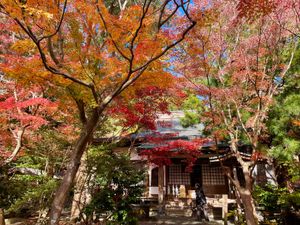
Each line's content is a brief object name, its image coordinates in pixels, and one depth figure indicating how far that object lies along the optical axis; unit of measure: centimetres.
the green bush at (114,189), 634
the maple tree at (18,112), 841
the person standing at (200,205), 941
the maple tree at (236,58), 611
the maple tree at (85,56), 501
